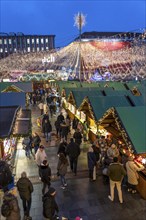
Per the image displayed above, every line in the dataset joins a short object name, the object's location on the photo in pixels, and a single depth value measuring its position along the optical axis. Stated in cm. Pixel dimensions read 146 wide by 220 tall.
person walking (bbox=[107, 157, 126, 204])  712
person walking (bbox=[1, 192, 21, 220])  544
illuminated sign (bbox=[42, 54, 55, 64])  3511
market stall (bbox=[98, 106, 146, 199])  696
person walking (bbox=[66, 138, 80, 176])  912
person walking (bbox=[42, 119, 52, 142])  1319
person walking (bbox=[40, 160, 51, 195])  747
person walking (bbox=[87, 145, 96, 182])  864
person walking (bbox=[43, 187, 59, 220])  558
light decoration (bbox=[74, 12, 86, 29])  2392
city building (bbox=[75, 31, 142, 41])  8521
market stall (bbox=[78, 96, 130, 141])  1101
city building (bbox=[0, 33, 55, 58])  10781
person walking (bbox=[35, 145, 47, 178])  877
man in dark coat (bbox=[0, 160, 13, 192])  713
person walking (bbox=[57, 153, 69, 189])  790
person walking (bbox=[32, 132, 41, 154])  1109
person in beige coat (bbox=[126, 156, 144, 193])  755
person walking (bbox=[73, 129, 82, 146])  1132
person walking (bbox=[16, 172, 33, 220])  637
